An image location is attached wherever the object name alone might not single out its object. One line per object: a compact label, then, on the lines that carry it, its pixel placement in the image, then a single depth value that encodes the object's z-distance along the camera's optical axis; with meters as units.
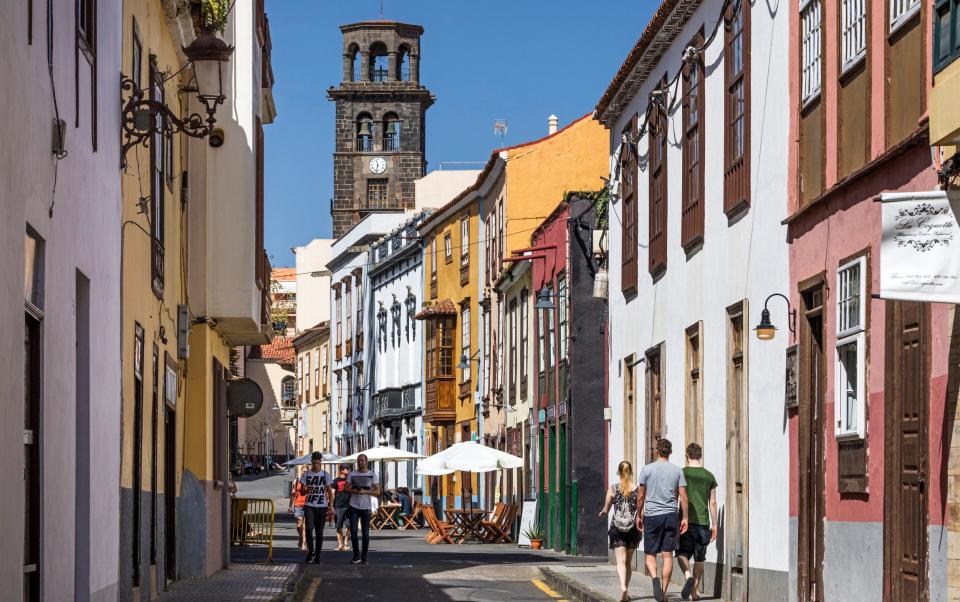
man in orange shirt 33.19
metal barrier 32.66
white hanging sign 10.49
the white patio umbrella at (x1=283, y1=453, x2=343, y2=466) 50.08
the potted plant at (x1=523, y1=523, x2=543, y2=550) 36.69
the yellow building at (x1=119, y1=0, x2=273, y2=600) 16.97
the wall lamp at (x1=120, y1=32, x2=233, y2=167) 15.43
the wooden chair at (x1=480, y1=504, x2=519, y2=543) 39.84
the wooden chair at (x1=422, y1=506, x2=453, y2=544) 39.22
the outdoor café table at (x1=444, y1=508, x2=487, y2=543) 40.19
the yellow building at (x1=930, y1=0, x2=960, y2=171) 10.66
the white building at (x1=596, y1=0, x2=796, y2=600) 17.86
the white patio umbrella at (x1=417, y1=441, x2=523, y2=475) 39.09
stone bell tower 105.25
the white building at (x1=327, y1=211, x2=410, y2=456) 67.88
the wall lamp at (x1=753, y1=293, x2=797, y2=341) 16.73
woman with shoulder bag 19.19
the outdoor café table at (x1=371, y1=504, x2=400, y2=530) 51.25
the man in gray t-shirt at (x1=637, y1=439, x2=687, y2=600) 18.92
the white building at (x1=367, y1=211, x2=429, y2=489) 58.78
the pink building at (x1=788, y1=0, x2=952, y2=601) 12.78
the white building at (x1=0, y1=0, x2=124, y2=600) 9.84
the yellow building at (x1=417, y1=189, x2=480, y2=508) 51.06
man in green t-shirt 19.59
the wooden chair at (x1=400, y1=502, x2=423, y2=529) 51.16
